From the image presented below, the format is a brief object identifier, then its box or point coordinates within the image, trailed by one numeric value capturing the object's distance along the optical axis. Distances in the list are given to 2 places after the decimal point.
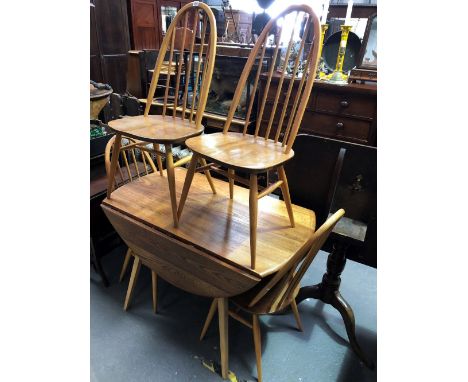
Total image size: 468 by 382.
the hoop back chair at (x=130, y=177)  1.62
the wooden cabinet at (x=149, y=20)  4.53
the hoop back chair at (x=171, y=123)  1.33
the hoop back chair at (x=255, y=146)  1.12
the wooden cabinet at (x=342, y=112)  1.83
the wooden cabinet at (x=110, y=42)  3.93
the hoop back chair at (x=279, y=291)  0.97
